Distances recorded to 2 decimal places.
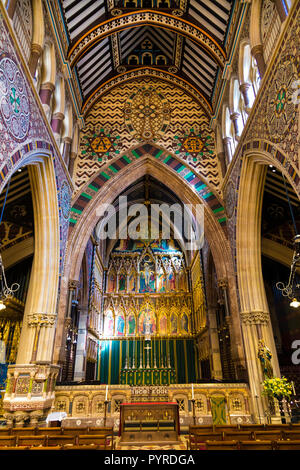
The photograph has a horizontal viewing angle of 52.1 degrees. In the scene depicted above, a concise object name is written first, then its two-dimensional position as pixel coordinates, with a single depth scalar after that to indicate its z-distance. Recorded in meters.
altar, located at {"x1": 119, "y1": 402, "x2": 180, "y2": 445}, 6.21
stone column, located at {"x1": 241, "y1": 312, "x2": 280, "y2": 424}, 8.78
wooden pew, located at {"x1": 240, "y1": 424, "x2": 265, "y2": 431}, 4.74
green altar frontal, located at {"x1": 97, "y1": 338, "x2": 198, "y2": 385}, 17.00
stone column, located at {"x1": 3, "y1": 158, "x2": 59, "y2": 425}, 7.35
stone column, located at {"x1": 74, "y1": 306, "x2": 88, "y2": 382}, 13.66
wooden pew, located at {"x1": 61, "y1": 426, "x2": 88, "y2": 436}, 4.58
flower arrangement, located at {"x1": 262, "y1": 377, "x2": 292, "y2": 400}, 7.50
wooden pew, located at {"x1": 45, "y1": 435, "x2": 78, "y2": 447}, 3.94
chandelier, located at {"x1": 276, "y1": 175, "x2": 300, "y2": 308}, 5.66
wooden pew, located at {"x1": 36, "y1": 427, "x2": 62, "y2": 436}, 4.53
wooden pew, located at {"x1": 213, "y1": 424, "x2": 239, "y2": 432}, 4.73
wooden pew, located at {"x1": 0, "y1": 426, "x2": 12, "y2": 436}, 4.51
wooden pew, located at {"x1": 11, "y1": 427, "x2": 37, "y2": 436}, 4.53
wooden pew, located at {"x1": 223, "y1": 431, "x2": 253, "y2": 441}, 4.17
